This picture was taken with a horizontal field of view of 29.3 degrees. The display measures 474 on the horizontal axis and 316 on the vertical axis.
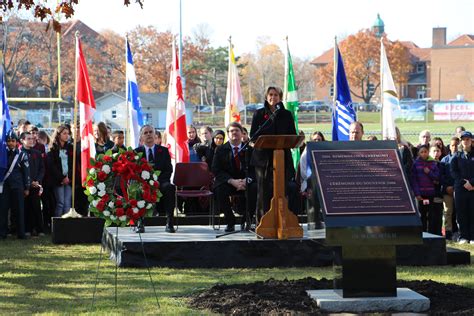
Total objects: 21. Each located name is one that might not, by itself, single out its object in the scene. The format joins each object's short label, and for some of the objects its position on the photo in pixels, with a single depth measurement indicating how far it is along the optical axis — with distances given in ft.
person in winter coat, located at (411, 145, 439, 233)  53.72
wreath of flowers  32.40
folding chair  53.16
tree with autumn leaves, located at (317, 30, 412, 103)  296.10
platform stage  42.24
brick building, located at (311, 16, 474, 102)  345.92
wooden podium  40.52
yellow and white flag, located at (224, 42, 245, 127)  74.74
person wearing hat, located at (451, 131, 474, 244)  52.31
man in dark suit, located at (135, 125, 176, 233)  48.75
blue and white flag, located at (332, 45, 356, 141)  62.49
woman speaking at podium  43.06
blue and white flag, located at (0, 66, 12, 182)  49.66
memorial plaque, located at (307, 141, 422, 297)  29.43
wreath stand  32.21
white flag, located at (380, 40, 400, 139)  62.08
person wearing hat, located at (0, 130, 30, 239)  53.52
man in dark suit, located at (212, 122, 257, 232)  47.47
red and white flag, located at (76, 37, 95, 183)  57.67
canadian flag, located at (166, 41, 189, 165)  62.47
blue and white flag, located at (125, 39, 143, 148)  67.82
